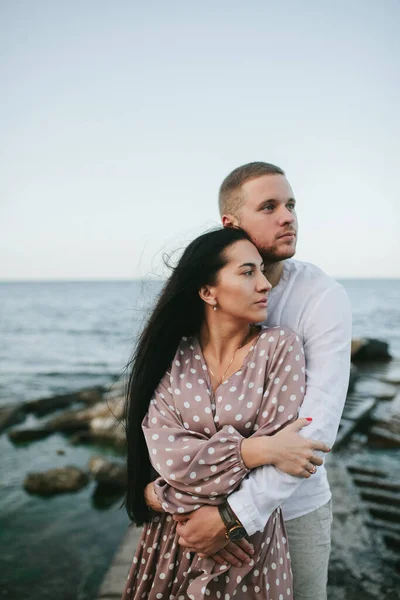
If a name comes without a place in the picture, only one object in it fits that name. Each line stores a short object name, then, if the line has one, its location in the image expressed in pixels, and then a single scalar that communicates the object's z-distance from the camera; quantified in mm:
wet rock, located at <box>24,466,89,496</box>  7223
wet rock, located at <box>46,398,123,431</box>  10234
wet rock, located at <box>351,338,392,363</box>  18469
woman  1981
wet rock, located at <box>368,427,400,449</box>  8164
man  1948
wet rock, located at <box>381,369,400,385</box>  14273
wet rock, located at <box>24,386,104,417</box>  12109
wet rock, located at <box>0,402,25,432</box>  10680
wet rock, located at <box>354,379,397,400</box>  11934
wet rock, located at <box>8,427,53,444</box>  9672
